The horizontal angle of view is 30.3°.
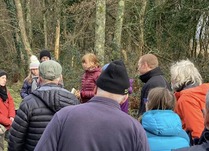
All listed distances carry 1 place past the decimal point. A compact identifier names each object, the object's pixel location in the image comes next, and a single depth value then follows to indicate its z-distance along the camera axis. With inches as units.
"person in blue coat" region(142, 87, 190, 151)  138.4
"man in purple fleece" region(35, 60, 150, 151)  99.1
